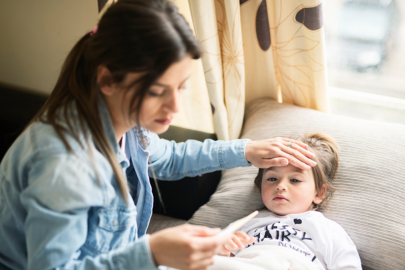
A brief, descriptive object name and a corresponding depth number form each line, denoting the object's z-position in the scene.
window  1.31
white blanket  0.92
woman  0.65
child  1.02
